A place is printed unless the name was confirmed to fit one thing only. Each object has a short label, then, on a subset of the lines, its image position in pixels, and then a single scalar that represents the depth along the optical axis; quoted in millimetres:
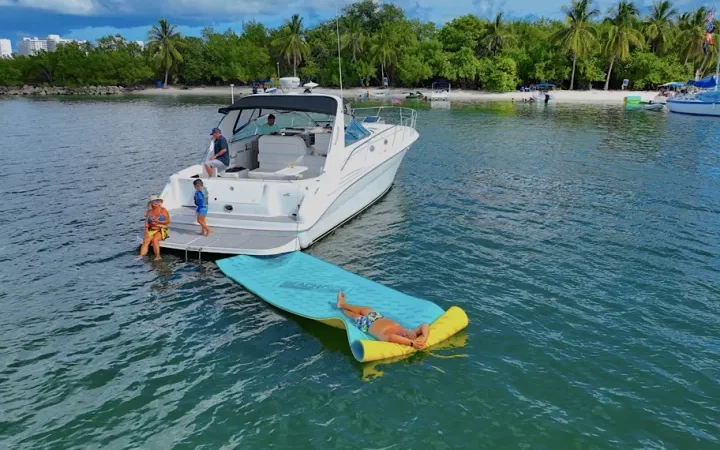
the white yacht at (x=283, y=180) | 12273
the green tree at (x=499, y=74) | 73062
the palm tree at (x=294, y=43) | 90438
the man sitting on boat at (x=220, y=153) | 14539
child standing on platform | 12078
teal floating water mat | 8680
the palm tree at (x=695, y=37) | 66812
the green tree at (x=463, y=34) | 78688
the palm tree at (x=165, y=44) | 98438
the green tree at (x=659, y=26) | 71312
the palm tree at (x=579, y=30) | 67438
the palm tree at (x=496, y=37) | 77688
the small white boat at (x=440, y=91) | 66812
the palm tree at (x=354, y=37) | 84031
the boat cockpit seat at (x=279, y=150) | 15375
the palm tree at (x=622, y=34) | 65938
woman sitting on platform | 11883
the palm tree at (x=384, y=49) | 80250
